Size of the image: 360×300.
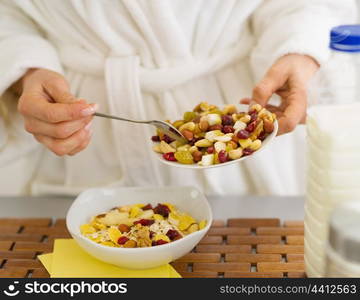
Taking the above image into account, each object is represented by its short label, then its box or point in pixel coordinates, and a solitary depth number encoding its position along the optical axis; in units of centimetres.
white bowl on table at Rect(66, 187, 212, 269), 89
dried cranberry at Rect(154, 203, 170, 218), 101
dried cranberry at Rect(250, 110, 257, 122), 102
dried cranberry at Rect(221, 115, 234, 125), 105
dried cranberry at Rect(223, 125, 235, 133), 102
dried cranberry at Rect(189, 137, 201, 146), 104
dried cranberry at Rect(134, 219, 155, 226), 97
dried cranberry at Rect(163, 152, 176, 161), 102
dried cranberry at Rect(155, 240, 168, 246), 90
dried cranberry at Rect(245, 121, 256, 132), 100
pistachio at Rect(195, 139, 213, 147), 101
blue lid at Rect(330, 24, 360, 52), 87
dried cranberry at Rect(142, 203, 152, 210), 104
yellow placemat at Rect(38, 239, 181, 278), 92
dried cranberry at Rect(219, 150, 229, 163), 97
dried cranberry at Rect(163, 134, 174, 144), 106
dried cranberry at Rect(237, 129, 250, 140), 98
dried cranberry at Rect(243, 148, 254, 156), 97
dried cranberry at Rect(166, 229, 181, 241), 93
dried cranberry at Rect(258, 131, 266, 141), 101
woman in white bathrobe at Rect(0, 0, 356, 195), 121
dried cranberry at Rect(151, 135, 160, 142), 109
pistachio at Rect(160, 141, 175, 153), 103
